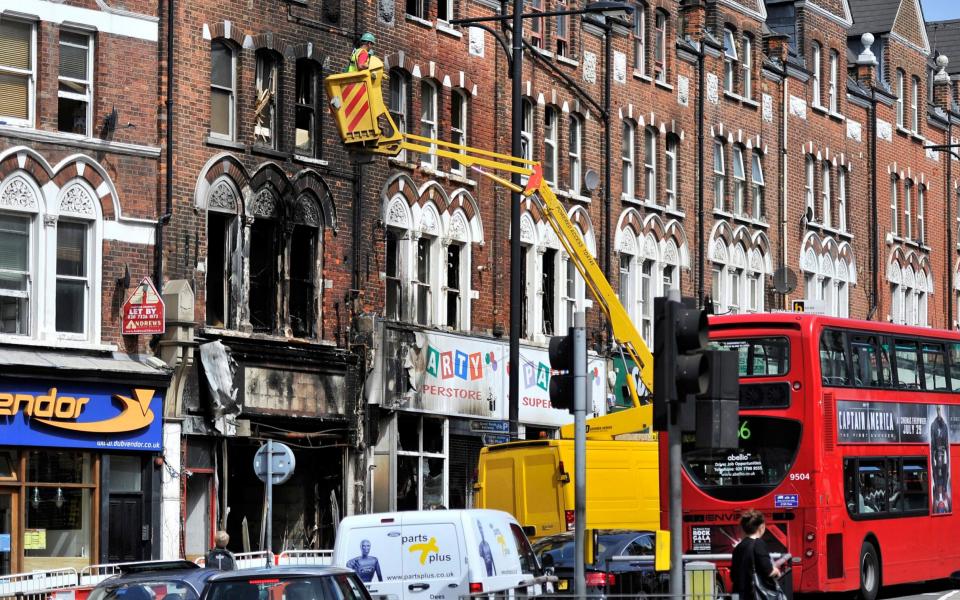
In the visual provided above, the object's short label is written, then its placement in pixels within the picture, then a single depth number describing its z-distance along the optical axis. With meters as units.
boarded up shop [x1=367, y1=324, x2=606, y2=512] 36.94
